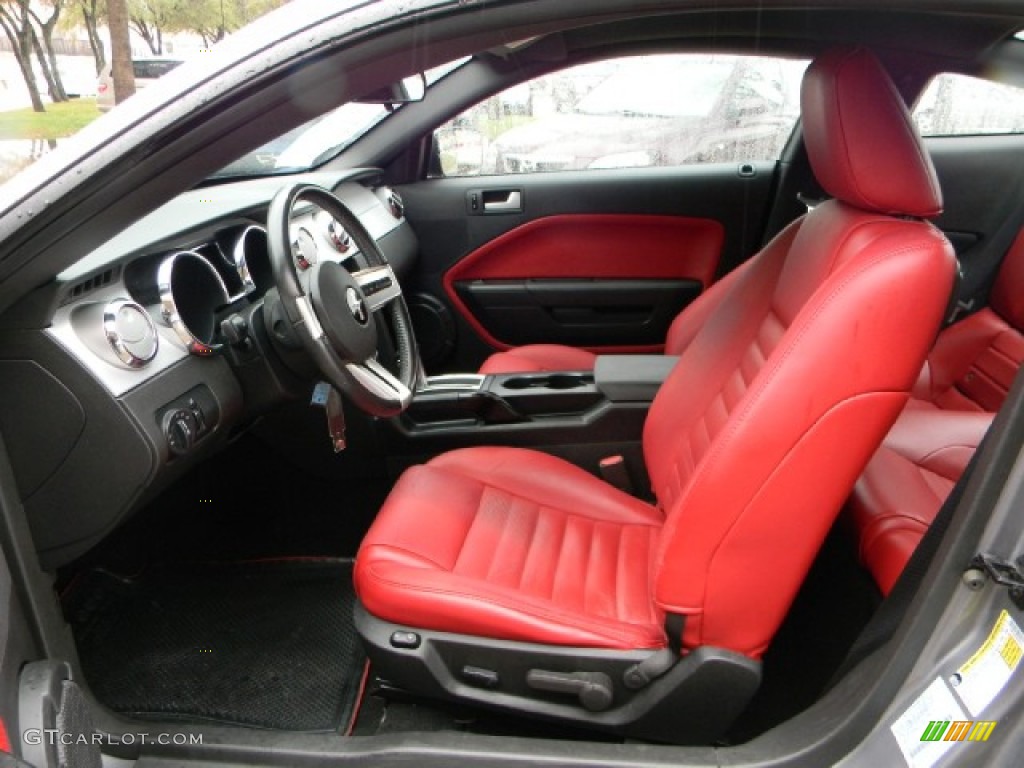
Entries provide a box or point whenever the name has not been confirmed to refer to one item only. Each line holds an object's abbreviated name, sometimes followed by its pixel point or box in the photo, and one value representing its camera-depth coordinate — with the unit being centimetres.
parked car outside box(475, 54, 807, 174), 245
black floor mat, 165
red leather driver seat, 105
